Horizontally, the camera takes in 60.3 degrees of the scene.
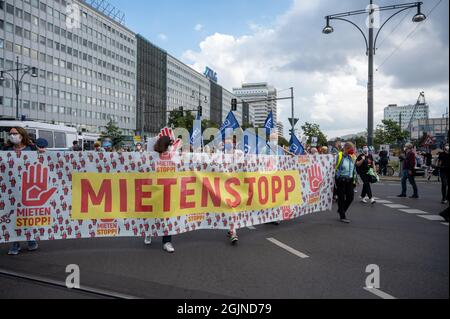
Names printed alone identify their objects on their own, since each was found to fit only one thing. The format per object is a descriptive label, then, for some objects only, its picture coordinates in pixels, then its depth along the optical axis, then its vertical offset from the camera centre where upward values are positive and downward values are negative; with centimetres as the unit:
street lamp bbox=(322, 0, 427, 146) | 1870 +599
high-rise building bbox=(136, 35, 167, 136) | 10232 +2204
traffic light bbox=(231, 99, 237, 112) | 3073 +478
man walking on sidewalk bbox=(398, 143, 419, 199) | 1379 -5
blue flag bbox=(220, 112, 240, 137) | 1296 +133
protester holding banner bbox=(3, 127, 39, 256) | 611 +30
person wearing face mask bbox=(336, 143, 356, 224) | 909 -38
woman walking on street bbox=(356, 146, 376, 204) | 1227 -36
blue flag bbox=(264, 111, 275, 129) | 1368 +143
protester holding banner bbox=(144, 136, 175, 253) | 652 +28
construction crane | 4762 +826
